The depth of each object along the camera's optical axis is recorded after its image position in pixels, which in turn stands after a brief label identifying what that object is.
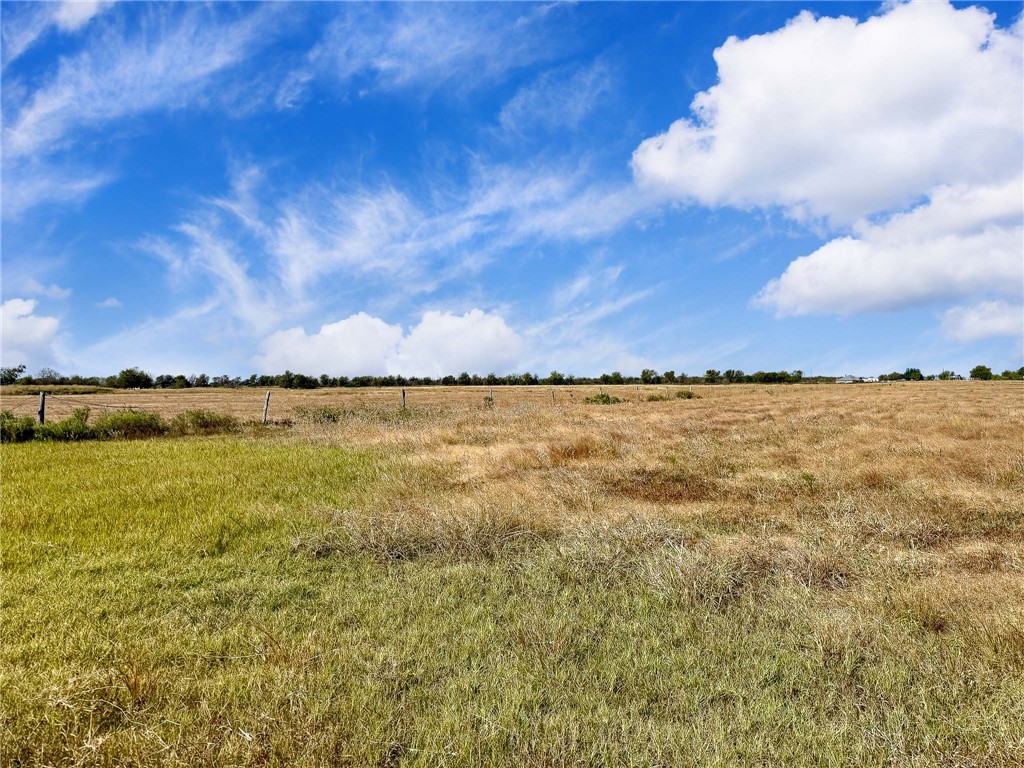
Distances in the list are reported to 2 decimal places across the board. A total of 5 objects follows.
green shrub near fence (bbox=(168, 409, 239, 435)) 20.00
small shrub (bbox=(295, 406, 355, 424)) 24.86
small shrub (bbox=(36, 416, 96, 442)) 16.64
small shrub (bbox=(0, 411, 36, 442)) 16.17
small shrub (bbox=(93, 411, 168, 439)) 17.86
